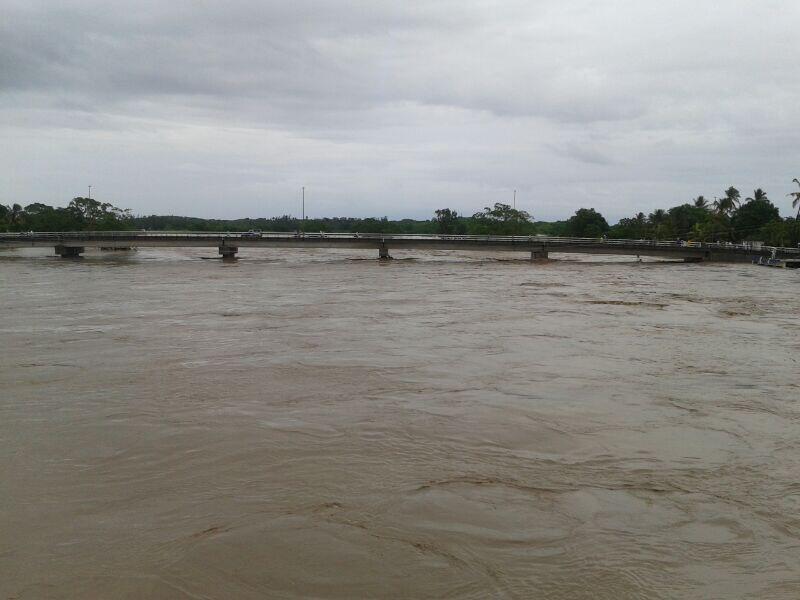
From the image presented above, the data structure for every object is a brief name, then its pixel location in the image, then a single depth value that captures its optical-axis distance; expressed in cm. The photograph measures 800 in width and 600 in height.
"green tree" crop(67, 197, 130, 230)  11144
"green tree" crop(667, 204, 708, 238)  11012
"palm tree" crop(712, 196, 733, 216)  9900
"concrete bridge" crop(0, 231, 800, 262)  7044
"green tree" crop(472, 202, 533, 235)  12494
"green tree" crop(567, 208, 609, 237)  12625
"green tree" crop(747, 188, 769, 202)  10594
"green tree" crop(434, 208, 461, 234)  16212
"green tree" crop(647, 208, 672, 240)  11144
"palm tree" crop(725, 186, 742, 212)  9925
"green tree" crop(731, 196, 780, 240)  9425
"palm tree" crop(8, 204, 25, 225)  11878
